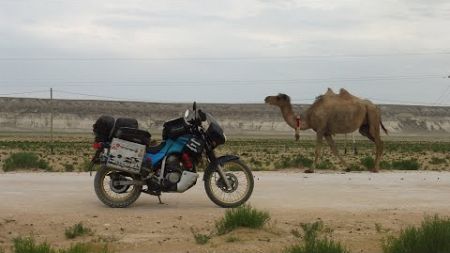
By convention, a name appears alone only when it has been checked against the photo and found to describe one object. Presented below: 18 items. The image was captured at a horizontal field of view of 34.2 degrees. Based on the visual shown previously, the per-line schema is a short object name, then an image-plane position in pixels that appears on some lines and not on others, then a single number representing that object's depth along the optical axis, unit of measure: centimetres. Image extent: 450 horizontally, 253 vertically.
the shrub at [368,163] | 2259
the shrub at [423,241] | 819
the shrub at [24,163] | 2244
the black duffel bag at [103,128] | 1173
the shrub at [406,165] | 2348
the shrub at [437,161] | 3088
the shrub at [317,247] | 781
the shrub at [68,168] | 2280
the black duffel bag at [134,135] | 1175
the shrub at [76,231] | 932
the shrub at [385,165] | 2351
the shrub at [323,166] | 2224
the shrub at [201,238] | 899
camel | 2114
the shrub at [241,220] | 977
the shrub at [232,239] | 914
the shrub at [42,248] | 788
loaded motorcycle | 1169
